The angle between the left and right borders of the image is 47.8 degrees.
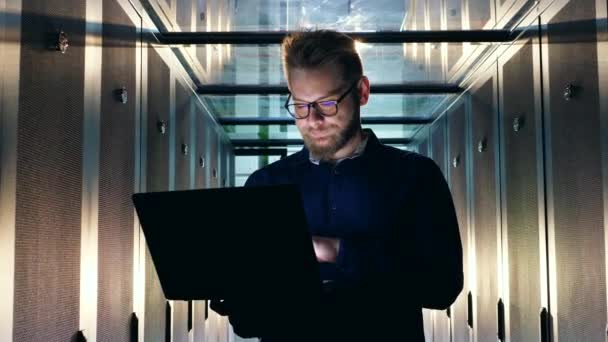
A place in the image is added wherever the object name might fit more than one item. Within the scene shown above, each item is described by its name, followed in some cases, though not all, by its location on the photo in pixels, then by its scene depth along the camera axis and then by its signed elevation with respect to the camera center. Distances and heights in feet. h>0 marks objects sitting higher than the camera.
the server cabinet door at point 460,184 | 22.47 +0.63
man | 5.68 -0.06
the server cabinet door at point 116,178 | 11.28 +0.48
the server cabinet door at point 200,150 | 23.23 +1.92
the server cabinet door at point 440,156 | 26.30 +1.84
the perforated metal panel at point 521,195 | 14.28 +0.16
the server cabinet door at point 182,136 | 19.11 +2.03
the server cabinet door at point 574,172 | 10.55 +0.50
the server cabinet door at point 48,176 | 7.70 +0.38
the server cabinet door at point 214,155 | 27.27 +2.02
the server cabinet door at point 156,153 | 14.92 +1.20
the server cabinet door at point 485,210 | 18.37 -0.23
